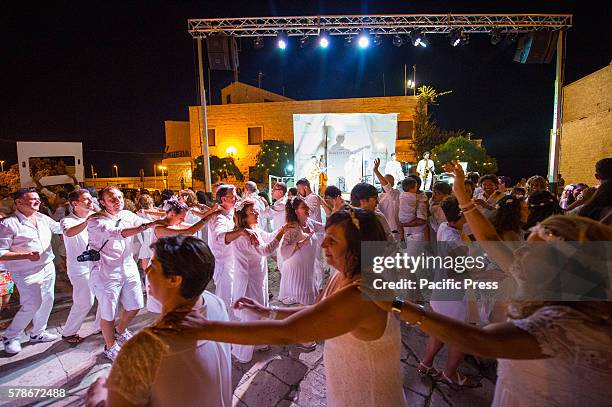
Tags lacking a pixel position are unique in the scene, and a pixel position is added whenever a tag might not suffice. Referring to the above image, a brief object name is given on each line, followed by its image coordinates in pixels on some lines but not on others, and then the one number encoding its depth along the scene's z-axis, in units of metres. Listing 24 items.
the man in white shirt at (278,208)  6.61
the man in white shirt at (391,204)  6.00
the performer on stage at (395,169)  13.03
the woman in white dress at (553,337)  1.09
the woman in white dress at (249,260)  3.55
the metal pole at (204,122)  10.72
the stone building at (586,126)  14.56
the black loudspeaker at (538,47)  10.05
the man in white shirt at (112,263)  3.61
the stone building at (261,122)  25.03
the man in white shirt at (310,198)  5.94
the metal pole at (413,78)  27.64
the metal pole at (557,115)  10.28
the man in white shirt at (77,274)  4.09
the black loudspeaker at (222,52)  10.32
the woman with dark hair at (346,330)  1.28
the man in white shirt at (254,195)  6.84
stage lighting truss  9.86
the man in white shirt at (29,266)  3.89
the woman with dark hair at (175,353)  1.19
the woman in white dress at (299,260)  3.90
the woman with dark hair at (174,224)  3.80
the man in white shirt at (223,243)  4.03
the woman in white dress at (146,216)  5.50
